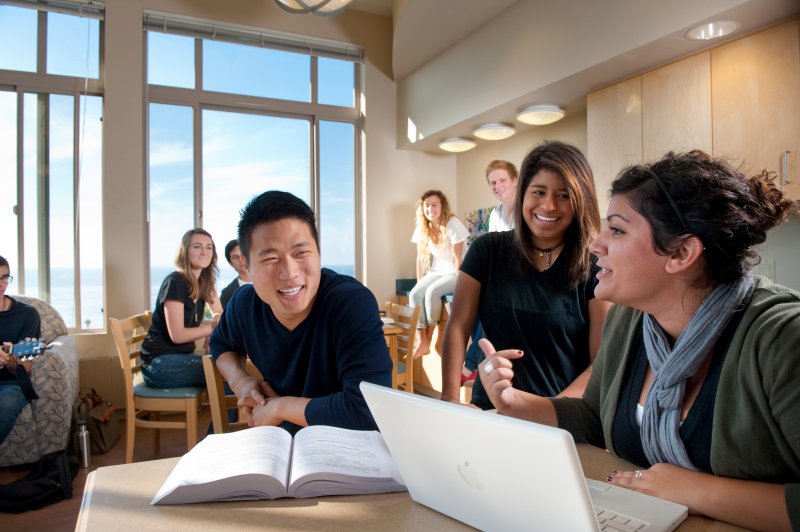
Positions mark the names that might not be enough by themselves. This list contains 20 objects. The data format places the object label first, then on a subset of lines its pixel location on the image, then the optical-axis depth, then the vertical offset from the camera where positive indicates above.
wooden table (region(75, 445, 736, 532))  0.80 -0.35
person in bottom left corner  3.09 -0.44
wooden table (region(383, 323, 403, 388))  3.55 -0.40
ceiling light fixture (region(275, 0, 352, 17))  2.90 +1.40
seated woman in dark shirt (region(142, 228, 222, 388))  3.25 -0.27
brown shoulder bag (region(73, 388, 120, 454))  3.61 -0.93
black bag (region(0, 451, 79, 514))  2.73 -1.04
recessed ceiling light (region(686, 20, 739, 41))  2.72 +1.17
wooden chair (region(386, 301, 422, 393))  3.58 -0.42
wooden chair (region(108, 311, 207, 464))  3.05 -0.67
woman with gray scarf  0.82 -0.15
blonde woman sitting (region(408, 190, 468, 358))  4.78 +0.16
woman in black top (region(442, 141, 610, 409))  1.52 -0.03
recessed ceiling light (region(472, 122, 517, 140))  4.57 +1.15
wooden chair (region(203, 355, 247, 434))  1.62 -0.34
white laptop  0.61 -0.24
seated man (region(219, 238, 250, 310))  4.41 -0.01
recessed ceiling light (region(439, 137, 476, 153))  5.12 +1.18
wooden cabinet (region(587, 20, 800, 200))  2.67 +0.86
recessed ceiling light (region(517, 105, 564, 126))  4.07 +1.15
